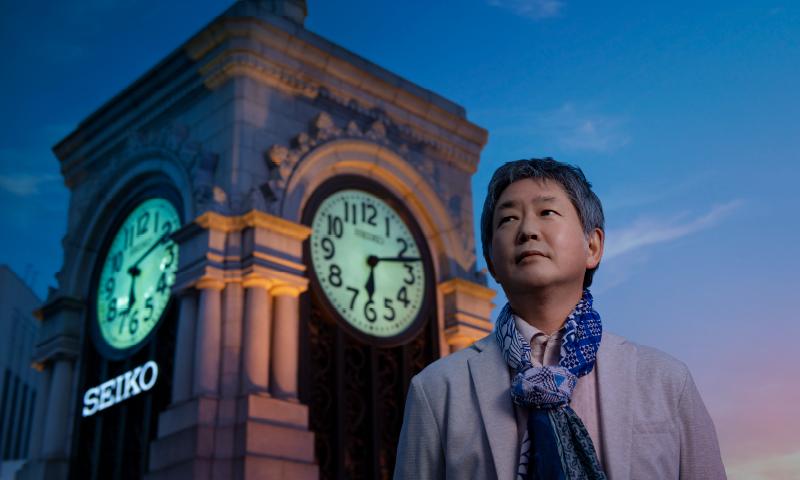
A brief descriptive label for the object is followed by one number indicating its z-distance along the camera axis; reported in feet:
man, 9.03
